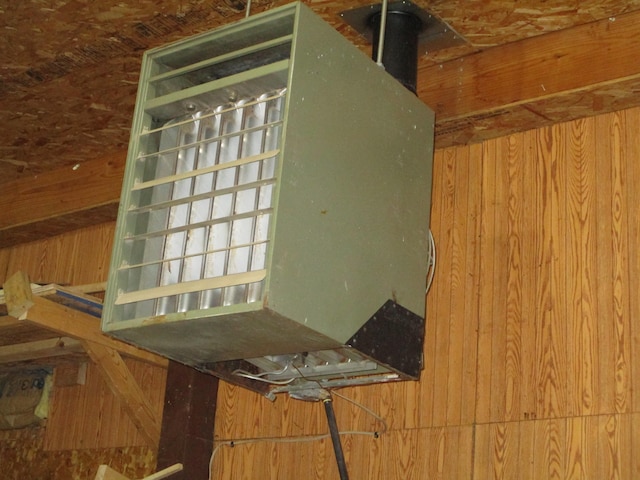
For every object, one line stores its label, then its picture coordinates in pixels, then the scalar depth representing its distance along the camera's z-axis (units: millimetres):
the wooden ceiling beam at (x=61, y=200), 3723
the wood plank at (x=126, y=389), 3129
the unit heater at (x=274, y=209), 2225
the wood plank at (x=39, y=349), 3318
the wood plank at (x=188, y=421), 3201
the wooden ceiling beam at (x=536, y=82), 2740
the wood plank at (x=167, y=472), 3008
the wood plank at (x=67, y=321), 2877
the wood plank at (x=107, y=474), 2693
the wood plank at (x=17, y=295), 2822
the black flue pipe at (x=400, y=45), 2766
